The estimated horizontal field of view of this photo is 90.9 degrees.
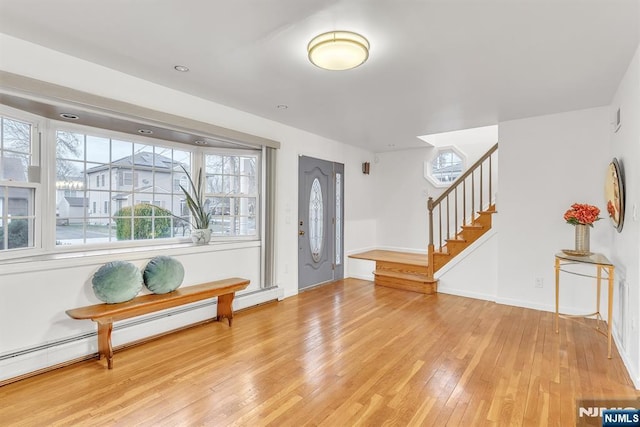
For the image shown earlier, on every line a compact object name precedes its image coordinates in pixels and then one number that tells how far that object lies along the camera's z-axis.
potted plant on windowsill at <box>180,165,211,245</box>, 3.68
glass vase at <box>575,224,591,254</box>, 3.14
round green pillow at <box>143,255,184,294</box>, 2.93
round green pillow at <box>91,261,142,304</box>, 2.58
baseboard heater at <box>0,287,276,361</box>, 2.33
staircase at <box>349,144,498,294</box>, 4.65
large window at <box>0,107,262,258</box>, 2.56
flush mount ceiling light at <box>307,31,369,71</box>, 2.06
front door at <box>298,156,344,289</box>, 4.84
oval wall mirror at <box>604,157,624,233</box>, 2.58
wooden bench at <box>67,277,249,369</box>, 2.48
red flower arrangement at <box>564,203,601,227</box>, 3.09
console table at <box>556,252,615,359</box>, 2.75
